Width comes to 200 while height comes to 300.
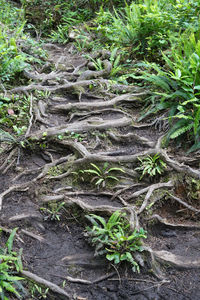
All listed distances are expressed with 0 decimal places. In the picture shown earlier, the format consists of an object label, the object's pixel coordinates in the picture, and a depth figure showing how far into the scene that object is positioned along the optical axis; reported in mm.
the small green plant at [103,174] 5365
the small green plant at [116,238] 4211
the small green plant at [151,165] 5324
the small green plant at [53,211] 4950
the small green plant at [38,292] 3920
